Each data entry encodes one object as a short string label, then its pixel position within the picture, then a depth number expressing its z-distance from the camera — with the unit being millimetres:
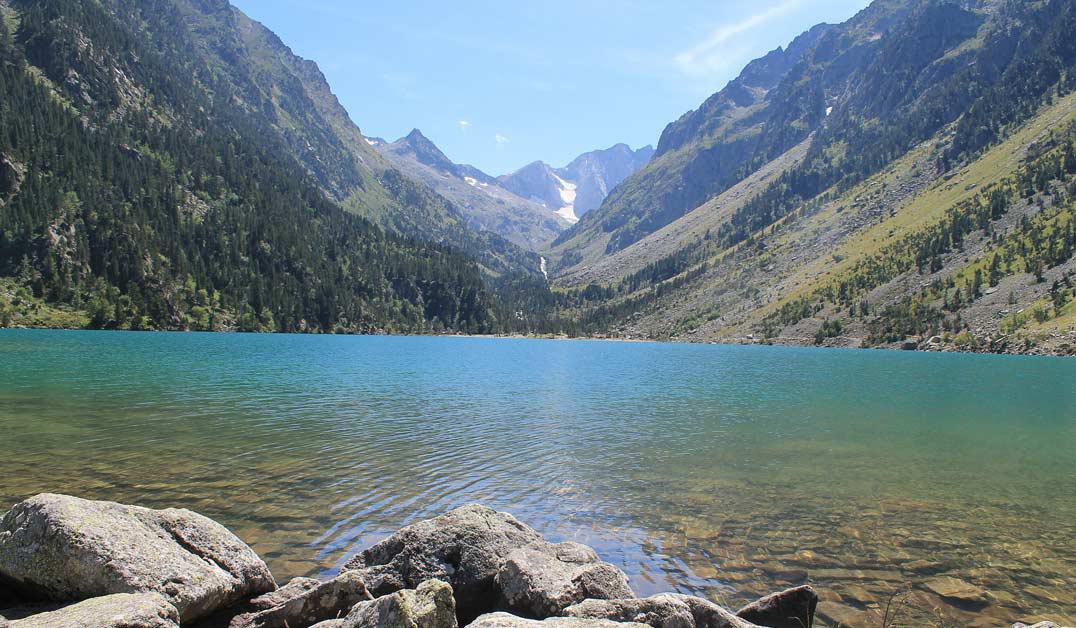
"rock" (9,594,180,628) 7770
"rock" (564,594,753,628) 9516
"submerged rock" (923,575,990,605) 13883
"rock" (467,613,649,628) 8047
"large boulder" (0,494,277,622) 9125
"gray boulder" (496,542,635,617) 10555
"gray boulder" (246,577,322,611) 10823
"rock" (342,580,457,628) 7996
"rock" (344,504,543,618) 11688
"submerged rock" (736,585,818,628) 10984
